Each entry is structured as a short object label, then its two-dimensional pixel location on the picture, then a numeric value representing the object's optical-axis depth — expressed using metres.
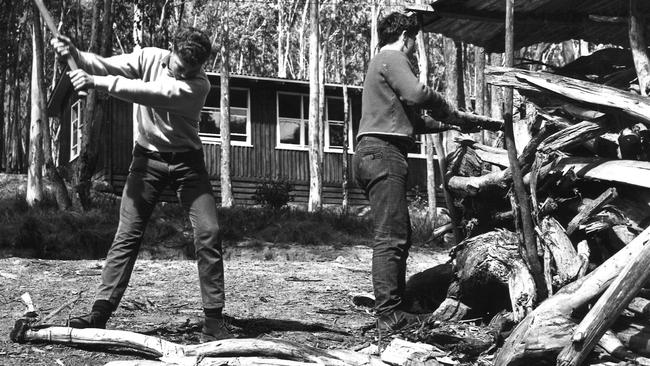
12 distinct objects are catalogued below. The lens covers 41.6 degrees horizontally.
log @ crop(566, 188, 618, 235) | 5.61
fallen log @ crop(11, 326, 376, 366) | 5.05
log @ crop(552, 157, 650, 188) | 5.44
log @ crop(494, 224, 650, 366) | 4.88
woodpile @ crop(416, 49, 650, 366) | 4.89
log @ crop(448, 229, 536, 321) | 5.57
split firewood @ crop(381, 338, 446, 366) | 5.17
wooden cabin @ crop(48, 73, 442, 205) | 25.53
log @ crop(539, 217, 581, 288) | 5.45
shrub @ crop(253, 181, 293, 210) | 20.73
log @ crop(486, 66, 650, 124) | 5.37
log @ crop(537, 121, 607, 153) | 5.55
